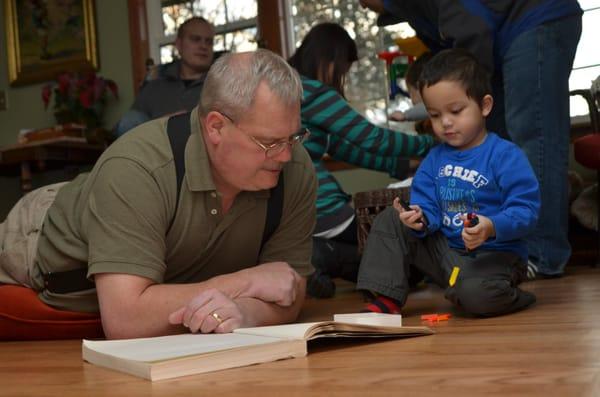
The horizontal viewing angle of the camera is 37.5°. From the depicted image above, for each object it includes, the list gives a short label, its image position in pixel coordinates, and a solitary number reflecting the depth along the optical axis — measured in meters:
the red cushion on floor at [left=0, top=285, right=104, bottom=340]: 2.04
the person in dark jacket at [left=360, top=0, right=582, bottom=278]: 2.86
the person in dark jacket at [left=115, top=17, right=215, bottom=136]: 4.23
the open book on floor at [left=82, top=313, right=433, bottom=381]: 1.29
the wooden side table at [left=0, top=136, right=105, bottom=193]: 5.08
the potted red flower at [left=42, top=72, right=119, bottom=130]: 5.49
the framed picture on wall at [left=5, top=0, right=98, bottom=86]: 5.71
